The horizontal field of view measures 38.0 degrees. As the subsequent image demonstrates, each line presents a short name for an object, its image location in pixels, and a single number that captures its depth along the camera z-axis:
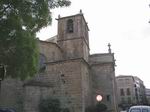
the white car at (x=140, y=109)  12.80
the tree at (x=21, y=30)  11.25
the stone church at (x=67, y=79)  22.45
